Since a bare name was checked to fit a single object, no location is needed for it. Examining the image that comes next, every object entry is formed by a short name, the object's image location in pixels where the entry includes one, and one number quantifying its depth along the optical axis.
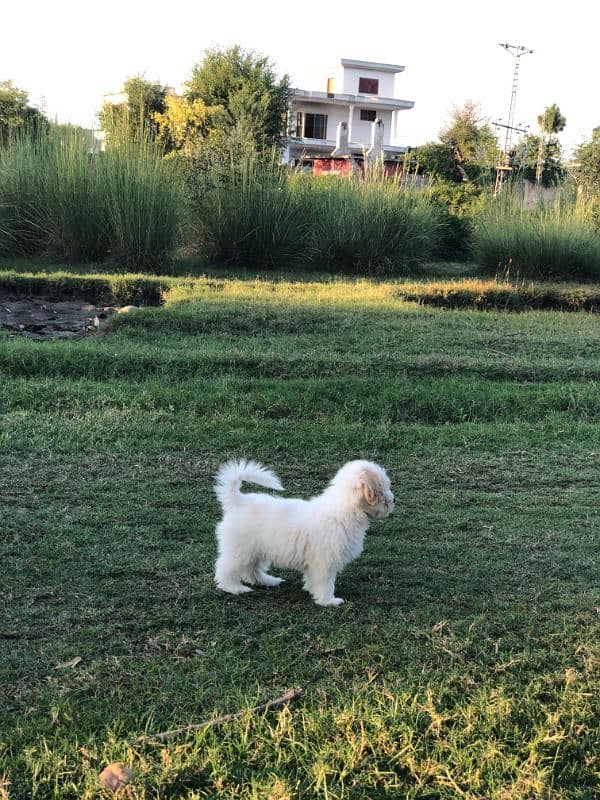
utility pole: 17.06
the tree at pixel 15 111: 14.72
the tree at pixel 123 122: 13.35
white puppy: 3.12
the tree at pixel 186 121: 21.09
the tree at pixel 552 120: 42.37
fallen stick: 2.30
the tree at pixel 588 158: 21.75
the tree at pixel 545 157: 18.53
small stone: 2.09
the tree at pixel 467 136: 31.12
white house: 46.66
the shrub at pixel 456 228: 17.03
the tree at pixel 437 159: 32.47
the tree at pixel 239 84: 31.02
